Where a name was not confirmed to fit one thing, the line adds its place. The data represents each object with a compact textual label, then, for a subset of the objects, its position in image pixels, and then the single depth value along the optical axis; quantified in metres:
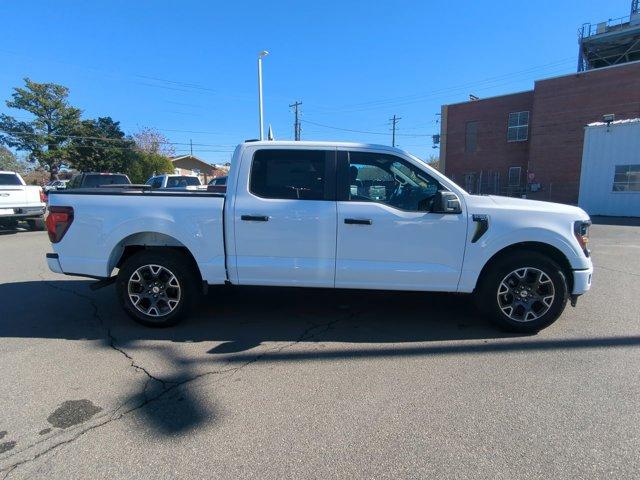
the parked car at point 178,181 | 18.47
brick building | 26.28
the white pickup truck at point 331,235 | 4.15
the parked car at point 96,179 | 15.58
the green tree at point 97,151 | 51.81
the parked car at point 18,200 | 12.21
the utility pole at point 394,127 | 66.19
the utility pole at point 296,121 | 50.06
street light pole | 24.34
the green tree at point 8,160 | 59.00
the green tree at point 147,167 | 47.62
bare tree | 57.47
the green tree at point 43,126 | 51.84
